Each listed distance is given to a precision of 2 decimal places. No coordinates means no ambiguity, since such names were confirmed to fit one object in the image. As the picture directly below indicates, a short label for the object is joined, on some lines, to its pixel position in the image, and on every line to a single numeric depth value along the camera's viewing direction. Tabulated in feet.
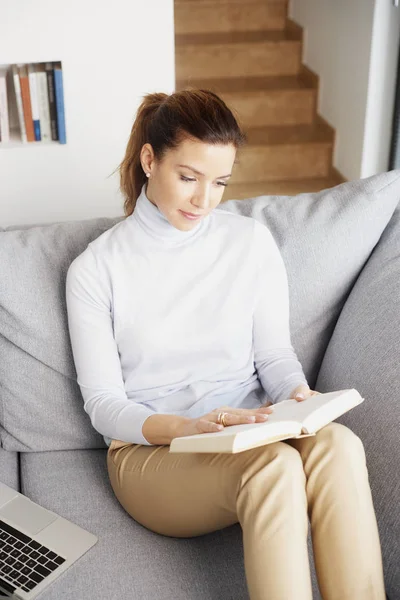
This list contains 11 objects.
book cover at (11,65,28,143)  9.02
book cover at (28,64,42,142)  9.05
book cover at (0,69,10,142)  9.04
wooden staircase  14.12
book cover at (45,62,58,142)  9.09
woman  4.48
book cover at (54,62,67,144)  9.02
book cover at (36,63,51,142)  9.07
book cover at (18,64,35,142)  9.05
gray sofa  4.76
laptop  4.60
